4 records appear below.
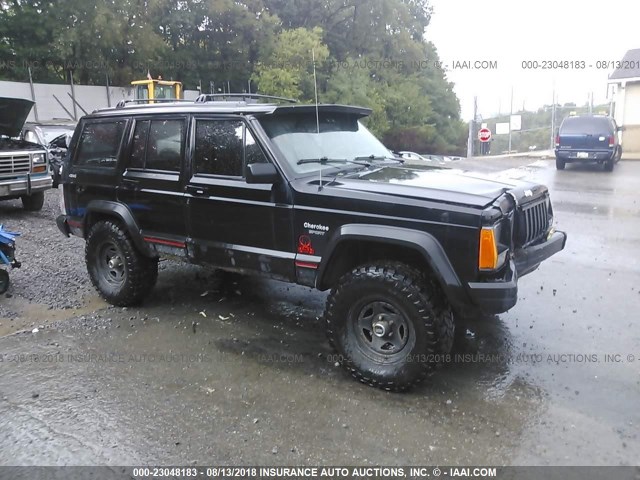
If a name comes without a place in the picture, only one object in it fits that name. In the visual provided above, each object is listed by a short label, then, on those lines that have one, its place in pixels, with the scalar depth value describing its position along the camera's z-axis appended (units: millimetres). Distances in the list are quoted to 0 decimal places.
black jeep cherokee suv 3697
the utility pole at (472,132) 25597
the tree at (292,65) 33750
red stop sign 26016
